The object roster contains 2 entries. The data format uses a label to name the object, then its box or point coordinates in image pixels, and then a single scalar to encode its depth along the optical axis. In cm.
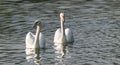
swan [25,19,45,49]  2908
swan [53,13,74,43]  3031
